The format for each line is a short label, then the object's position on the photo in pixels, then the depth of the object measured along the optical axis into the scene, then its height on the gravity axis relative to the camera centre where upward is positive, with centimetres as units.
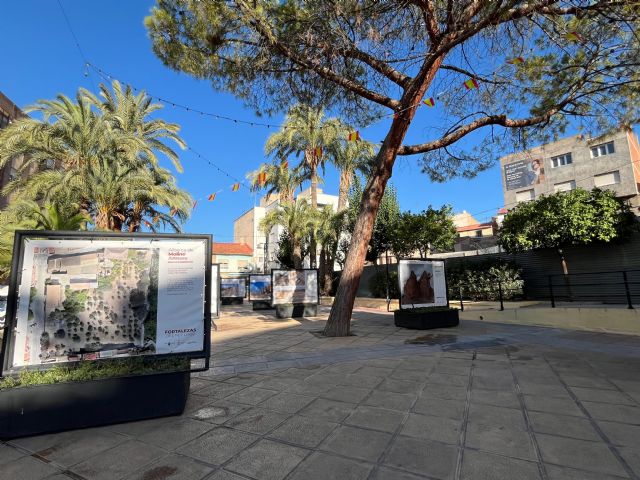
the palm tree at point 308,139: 2149 +896
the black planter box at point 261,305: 1750 -86
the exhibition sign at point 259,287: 1966 +2
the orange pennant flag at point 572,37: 606 +404
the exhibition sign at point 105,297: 322 -5
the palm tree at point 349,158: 2228 +785
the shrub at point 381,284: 1855 -6
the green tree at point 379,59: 670 +487
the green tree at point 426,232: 1669 +233
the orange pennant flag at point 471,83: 739 +403
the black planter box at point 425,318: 896 -94
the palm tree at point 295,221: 2227 +405
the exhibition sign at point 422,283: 951 -4
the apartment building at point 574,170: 3080 +1037
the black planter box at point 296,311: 1295 -89
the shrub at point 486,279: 1359 +1
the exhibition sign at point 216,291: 1102 -7
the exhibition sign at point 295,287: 1305 -2
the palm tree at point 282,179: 2406 +721
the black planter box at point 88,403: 294 -95
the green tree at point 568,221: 1125 +184
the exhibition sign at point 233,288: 2327 +2
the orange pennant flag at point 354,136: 887 +364
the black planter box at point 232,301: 2303 -80
